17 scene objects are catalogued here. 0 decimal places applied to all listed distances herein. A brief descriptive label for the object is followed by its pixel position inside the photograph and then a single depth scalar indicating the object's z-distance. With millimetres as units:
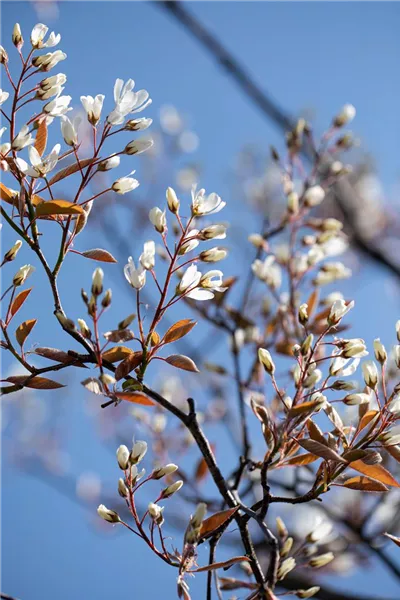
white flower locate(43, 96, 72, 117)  1118
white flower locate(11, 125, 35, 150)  1097
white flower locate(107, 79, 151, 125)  1126
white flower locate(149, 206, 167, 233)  1135
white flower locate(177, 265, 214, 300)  1127
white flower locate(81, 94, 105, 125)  1127
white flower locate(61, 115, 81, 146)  1117
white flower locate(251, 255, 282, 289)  1354
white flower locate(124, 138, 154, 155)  1130
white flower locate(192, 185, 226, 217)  1133
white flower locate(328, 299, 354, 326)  1139
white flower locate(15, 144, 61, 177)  1102
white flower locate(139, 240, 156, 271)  1123
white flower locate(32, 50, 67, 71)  1128
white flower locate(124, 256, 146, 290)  1120
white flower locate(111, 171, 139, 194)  1121
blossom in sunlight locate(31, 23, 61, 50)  1134
